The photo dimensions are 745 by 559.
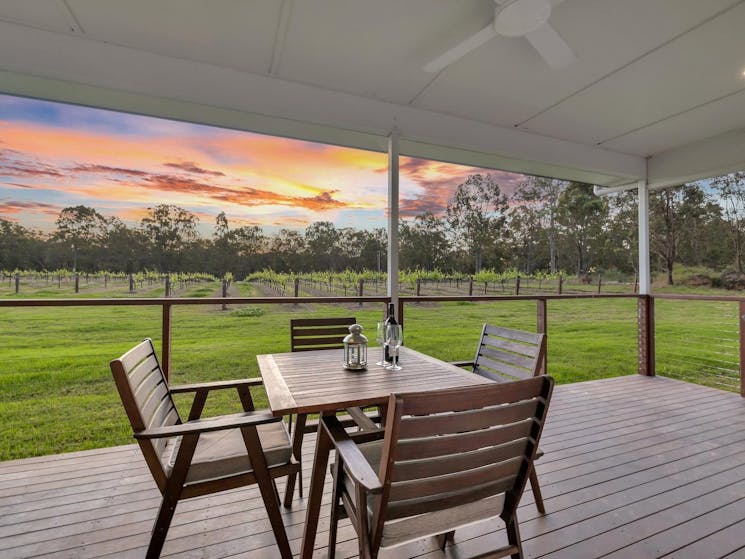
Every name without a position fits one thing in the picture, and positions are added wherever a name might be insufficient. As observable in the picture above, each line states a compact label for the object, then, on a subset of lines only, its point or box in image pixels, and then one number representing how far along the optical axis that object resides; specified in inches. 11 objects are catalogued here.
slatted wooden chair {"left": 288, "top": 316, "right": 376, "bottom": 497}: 102.5
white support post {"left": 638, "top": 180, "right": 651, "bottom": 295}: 191.5
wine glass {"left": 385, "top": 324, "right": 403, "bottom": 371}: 79.5
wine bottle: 80.9
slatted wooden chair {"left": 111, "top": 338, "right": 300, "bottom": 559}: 50.5
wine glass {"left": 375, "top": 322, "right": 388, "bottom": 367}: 82.3
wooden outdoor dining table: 55.1
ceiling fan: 82.2
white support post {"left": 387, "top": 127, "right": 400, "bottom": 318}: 137.6
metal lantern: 77.0
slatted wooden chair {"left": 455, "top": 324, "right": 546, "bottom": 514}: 78.0
